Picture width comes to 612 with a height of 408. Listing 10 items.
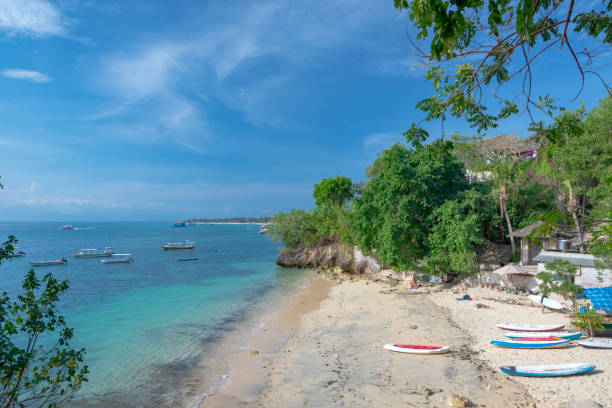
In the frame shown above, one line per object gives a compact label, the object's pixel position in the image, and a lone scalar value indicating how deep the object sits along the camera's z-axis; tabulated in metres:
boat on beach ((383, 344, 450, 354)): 11.39
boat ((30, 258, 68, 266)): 41.53
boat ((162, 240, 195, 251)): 61.06
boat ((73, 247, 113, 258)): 50.53
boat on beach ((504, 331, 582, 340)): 11.18
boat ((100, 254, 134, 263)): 44.47
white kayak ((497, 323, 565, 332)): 12.28
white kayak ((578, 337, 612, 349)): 10.34
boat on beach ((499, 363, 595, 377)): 8.95
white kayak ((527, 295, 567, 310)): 14.57
